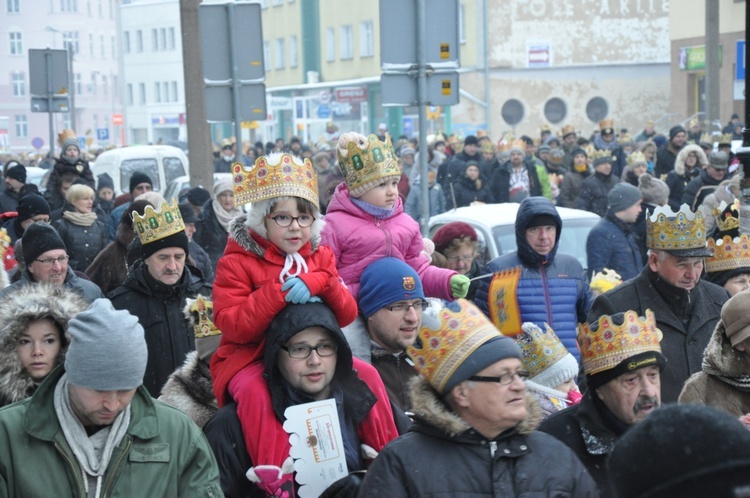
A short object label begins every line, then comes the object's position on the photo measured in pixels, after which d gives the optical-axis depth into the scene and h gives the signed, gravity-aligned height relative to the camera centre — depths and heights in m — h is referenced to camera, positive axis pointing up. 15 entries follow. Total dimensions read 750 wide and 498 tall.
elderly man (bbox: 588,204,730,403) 6.04 -1.06
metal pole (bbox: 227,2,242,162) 11.55 +0.23
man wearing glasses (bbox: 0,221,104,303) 7.41 -0.93
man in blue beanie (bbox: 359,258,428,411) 5.32 -0.97
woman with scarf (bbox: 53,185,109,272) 11.14 -1.13
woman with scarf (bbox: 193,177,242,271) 11.94 -1.17
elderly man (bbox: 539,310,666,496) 4.46 -1.13
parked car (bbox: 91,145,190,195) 21.59 -1.04
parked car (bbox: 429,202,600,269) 10.84 -1.22
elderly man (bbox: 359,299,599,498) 3.65 -1.06
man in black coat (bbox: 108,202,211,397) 6.84 -1.07
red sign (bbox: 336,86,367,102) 51.59 +0.25
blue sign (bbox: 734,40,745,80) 30.73 +0.70
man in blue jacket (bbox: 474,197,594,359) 6.95 -1.11
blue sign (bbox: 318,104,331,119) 52.78 -0.42
